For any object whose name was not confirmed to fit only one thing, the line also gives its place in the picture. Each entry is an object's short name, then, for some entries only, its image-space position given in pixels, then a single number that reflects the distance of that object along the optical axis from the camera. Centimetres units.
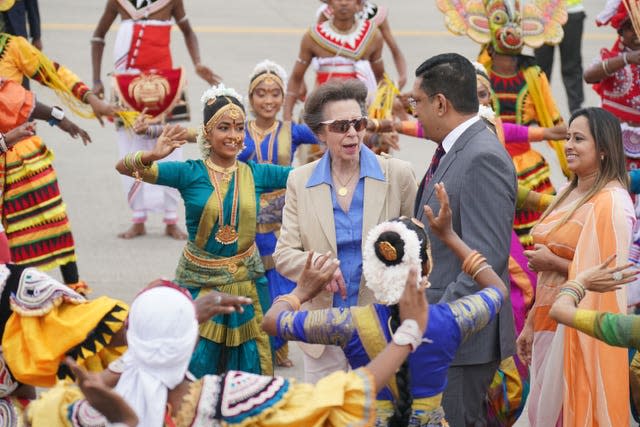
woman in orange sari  976
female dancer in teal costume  1183
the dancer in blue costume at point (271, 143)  1381
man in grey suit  868
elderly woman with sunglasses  982
